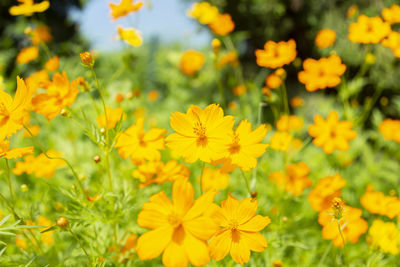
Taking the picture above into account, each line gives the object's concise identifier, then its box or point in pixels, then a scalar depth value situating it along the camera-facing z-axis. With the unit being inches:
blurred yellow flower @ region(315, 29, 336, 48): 38.2
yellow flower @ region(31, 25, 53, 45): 38.9
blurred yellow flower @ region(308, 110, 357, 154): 35.4
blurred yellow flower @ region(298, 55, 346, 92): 33.8
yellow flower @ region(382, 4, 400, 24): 35.9
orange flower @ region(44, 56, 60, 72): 34.0
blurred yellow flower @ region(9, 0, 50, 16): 33.3
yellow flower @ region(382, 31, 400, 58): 34.1
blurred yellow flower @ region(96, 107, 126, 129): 31.1
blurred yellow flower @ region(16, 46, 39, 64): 42.5
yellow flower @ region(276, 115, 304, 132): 40.4
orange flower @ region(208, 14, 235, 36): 39.7
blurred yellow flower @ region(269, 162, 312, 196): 36.4
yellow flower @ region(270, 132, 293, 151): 35.6
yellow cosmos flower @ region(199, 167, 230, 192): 36.8
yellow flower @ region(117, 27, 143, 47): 33.6
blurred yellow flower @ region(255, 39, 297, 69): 32.8
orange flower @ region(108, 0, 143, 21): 34.4
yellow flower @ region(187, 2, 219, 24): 41.3
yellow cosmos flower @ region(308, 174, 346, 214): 33.6
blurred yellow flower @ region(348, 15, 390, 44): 35.2
